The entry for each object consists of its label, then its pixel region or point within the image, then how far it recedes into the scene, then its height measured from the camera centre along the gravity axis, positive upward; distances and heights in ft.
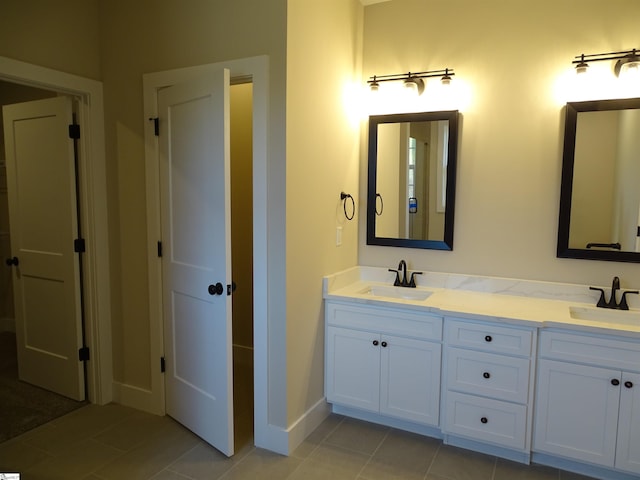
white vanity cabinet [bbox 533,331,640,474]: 7.01 -3.25
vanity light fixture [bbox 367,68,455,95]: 9.42 +2.66
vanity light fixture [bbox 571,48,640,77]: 7.90 +2.57
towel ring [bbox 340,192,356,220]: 9.76 -0.13
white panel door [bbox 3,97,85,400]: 9.60 -1.08
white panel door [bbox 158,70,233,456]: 7.55 -1.06
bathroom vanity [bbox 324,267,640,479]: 7.15 -3.01
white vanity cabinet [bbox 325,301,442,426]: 8.42 -3.21
